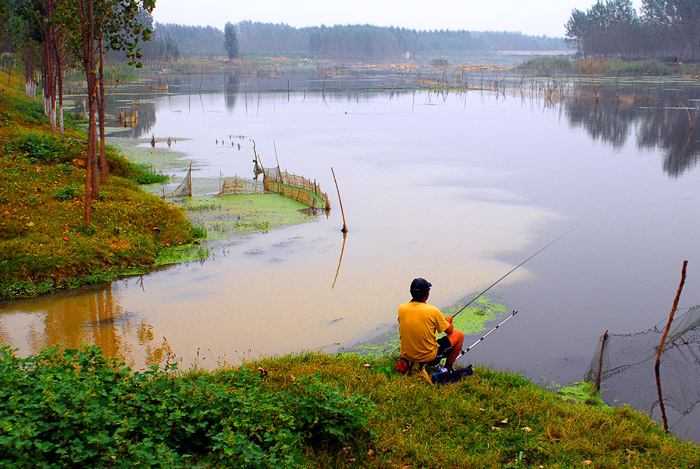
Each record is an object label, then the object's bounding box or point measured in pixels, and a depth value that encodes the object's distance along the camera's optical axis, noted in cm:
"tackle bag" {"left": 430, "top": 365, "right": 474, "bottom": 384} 654
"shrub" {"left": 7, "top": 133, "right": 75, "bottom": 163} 1596
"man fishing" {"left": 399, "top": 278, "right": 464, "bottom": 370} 632
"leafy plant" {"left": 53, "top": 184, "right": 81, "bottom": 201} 1318
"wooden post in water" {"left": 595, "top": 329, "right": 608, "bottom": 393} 706
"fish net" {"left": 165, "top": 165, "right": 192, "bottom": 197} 1714
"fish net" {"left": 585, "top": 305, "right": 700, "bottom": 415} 671
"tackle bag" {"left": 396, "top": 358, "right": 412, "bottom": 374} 675
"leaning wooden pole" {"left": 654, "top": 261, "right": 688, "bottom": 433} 640
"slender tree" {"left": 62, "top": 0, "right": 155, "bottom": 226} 1327
